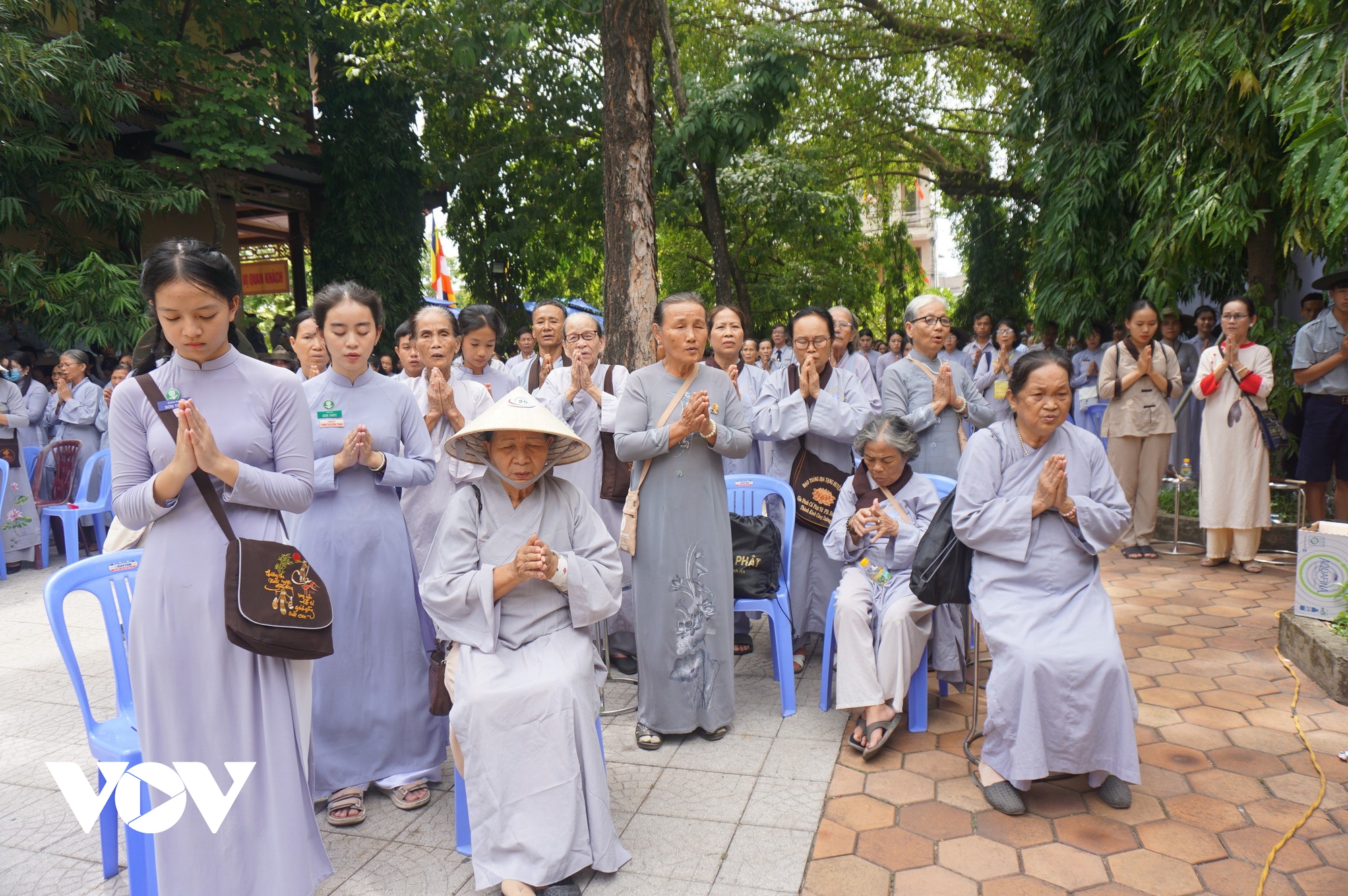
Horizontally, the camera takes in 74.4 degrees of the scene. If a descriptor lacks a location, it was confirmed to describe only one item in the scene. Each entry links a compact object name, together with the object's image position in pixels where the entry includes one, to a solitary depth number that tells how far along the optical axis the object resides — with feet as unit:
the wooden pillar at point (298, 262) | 51.39
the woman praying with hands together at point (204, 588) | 8.27
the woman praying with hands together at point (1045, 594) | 10.62
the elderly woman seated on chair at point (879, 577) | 12.39
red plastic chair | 26.48
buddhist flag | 61.52
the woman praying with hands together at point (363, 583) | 11.32
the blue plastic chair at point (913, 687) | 12.96
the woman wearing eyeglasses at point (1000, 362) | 31.63
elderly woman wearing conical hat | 9.20
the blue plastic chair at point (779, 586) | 13.69
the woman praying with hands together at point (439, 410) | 13.44
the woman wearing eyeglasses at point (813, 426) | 15.24
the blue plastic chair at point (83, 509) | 24.47
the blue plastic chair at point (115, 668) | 9.00
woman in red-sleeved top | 20.80
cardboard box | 15.03
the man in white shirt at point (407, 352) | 16.02
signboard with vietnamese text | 53.52
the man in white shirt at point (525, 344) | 26.99
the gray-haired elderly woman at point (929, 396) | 16.20
